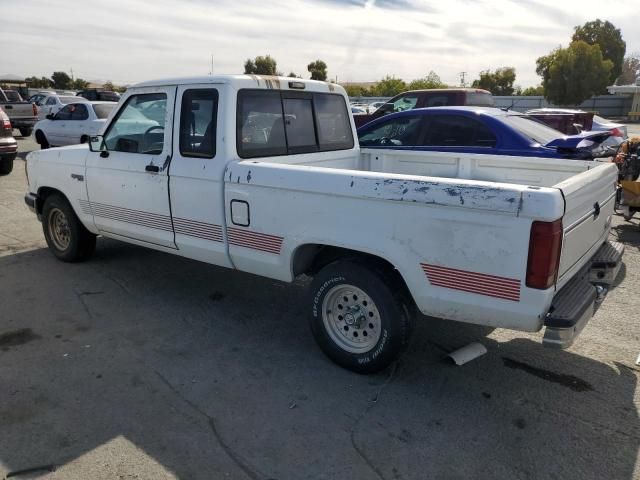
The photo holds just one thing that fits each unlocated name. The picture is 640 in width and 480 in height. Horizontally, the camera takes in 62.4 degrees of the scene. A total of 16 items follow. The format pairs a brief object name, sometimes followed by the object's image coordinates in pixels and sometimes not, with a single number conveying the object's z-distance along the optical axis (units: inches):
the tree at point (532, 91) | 2187.5
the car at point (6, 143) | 442.3
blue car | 251.1
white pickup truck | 112.2
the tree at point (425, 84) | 1968.0
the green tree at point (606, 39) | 2127.2
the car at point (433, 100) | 452.8
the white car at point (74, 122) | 514.3
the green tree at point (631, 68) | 3542.8
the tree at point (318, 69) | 2316.1
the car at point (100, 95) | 855.7
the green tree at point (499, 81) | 2143.2
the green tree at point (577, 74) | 1708.9
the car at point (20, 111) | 736.3
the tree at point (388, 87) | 2145.7
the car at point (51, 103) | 776.0
